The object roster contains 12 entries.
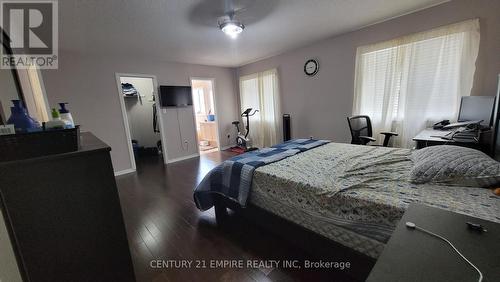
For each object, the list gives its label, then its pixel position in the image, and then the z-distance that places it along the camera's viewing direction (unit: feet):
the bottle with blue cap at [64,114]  4.19
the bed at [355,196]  3.53
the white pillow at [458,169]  3.81
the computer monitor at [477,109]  6.84
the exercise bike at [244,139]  17.38
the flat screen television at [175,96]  14.46
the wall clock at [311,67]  12.72
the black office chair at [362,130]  9.37
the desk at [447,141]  6.23
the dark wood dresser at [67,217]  2.71
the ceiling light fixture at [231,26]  7.93
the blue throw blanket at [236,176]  6.10
